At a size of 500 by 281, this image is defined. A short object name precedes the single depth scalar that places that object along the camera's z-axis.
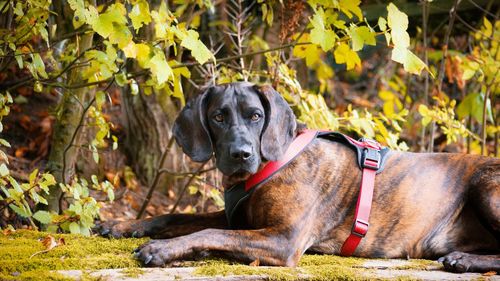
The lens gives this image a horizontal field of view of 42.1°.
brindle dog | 3.80
